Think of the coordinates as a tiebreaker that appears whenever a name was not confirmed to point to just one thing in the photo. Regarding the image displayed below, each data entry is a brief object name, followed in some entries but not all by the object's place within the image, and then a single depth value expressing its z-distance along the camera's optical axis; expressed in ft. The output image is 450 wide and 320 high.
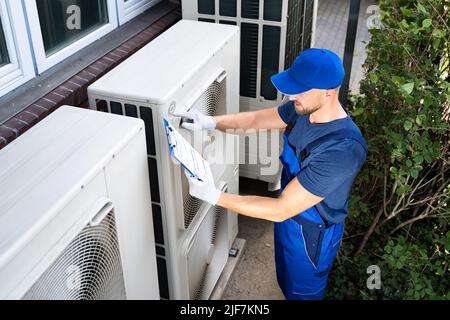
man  7.03
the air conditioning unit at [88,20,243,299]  6.97
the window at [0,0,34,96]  7.29
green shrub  8.22
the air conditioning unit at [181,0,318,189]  10.31
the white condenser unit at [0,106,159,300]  4.62
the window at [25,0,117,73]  7.93
